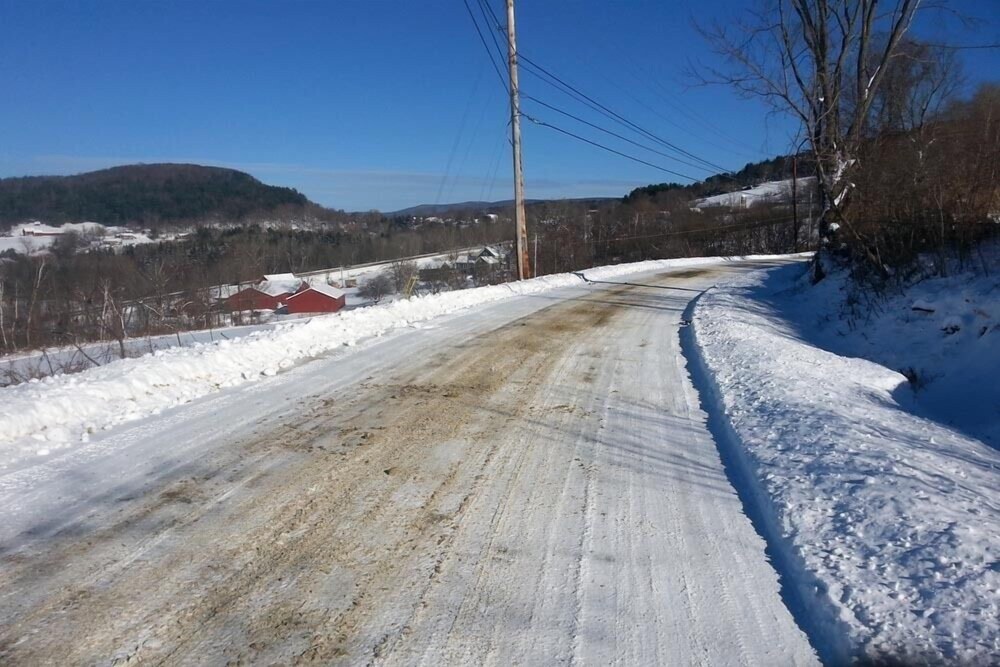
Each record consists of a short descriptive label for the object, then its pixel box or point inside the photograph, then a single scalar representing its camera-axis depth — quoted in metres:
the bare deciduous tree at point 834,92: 15.54
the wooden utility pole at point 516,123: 21.86
